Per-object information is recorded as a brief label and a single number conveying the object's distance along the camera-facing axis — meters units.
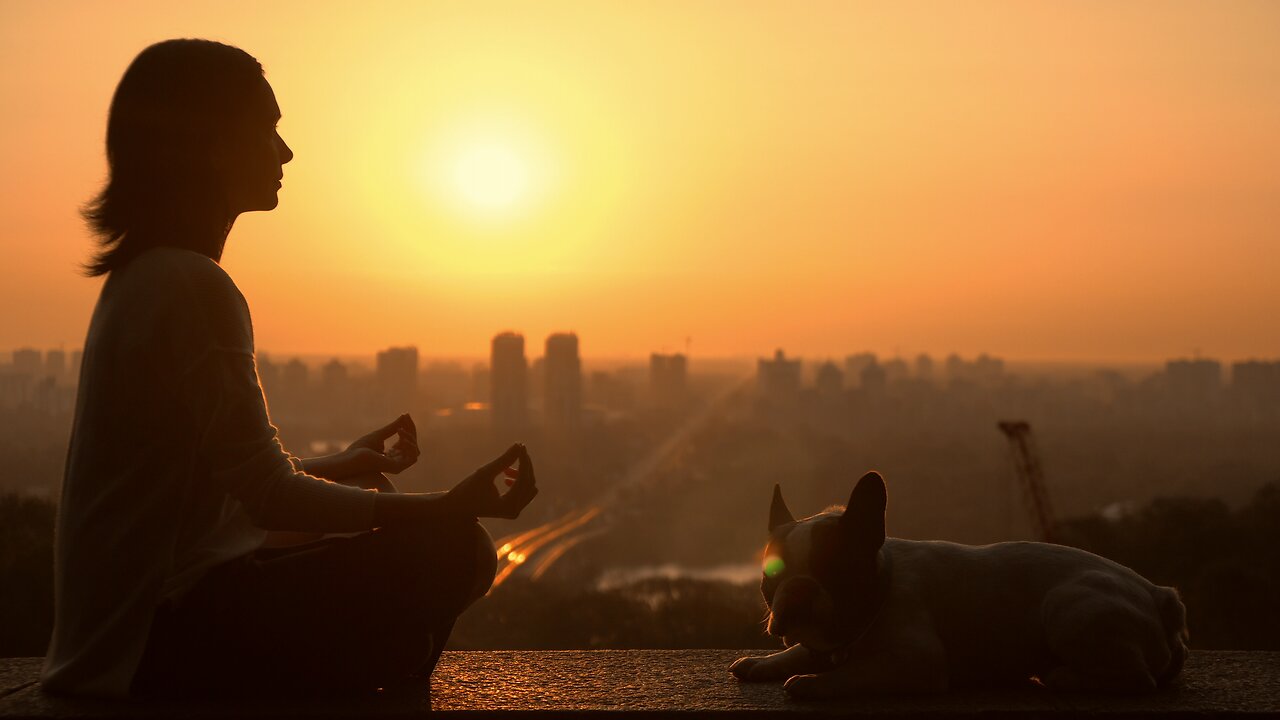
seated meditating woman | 3.35
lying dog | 3.79
